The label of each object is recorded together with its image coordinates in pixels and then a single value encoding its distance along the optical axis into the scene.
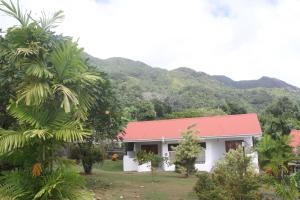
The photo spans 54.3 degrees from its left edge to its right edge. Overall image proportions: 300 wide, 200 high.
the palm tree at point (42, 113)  5.09
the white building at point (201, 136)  17.95
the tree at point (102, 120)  11.06
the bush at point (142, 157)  14.13
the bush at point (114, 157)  21.87
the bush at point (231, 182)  7.77
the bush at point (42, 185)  5.06
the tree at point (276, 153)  8.91
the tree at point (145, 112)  28.63
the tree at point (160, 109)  30.95
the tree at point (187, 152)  15.15
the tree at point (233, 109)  33.08
